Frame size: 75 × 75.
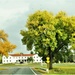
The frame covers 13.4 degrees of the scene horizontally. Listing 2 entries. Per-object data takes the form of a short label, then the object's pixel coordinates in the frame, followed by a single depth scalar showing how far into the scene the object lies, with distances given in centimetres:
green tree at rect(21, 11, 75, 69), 6431
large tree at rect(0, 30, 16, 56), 7277
